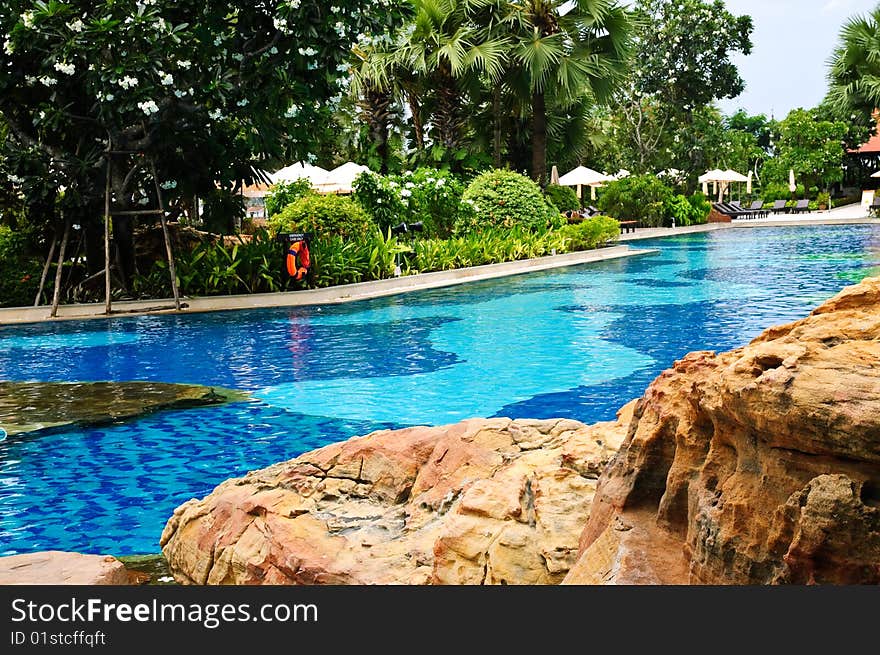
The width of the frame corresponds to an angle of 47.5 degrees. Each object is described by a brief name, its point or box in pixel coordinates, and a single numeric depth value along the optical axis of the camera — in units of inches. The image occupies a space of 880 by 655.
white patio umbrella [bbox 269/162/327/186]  1244.5
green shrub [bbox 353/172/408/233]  887.7
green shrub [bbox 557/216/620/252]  1078.4
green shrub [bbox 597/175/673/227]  1568.7
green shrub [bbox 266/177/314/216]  1059.3
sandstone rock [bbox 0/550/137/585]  155.3
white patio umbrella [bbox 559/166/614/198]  1637.2
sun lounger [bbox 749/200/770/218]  1862.7
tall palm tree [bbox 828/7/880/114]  1477.6
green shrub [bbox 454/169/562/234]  1044.5
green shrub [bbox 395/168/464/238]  957.2
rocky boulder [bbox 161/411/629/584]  138.6
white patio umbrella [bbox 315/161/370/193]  1215.6
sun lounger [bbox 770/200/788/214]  1935.3
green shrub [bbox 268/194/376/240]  796.0
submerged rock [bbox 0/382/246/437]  350.3
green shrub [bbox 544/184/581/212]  1358.3
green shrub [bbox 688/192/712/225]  1675.7
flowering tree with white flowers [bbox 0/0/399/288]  588.7
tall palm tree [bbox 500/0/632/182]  1235.9
